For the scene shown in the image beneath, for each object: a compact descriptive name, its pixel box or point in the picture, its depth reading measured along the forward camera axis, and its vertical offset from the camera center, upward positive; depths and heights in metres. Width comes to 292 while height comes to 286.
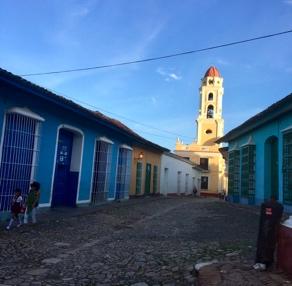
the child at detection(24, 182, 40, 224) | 7.12 -0.64
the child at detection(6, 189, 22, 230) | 6.65 -0.69
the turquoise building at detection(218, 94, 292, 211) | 9.60 +1.18
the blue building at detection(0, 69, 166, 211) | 7.41 +0.86
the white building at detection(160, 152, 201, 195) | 21.37 +0.60
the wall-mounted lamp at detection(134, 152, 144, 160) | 16.00 +1.23
